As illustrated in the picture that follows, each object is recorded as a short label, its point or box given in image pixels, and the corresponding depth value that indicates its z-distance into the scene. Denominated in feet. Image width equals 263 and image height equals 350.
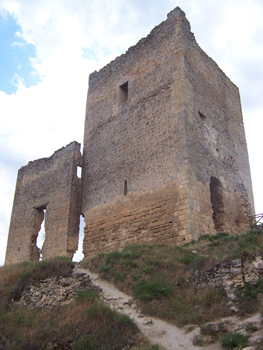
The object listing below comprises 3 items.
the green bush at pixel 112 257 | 31.78
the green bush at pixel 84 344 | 19.45
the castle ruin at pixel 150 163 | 39.40
